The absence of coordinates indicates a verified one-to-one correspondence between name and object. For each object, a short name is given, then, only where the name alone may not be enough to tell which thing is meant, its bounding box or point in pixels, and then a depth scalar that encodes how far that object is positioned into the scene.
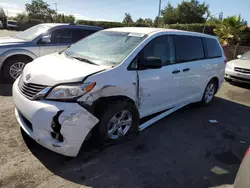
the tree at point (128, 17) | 69.75
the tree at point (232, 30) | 13.55
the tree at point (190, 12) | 42.94
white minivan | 2.68
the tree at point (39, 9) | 63.25
